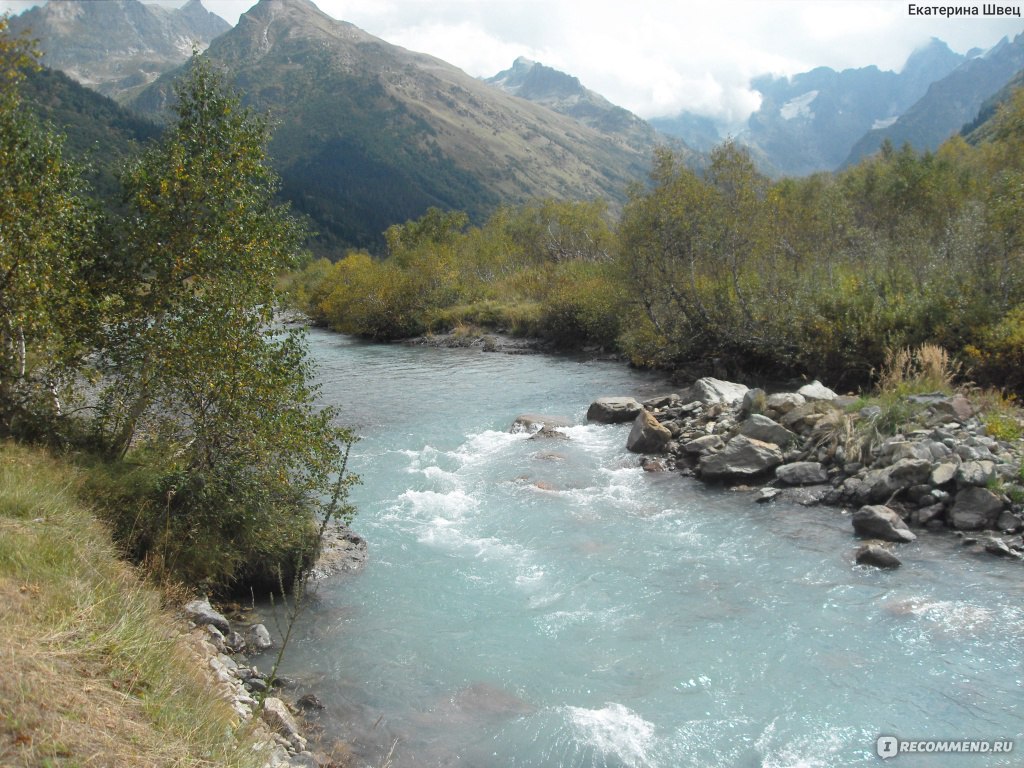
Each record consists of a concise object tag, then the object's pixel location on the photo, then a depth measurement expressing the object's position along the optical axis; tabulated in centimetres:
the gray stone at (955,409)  1602
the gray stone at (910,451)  1435
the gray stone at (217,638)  927
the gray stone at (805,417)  1788
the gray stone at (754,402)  1928
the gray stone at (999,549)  1195
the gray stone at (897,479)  1402
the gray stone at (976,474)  1323
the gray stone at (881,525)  1291
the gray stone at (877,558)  1197
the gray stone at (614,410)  2372
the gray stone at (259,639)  989
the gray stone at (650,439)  1989
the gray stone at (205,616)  962
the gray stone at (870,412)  1663
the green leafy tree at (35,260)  1023
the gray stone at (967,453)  1384
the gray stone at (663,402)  2355
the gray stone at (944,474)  1365
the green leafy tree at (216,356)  1081
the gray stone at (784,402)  1902
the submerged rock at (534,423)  2312
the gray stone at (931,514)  1333
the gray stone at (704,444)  1831
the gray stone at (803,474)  1596
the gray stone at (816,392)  1941
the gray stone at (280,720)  763
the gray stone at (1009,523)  1257
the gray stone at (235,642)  968
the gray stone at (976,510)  1288
